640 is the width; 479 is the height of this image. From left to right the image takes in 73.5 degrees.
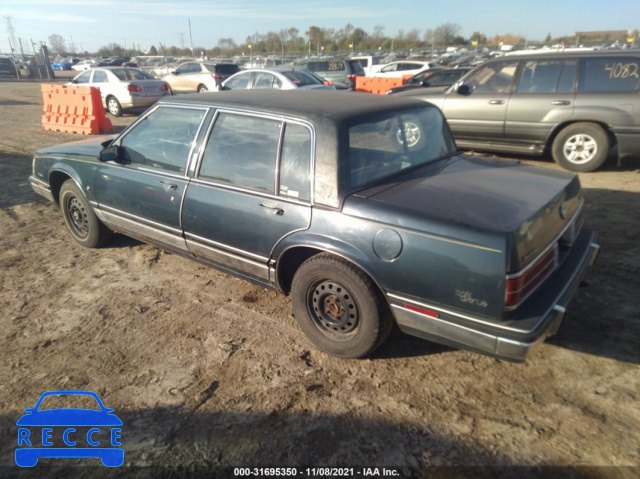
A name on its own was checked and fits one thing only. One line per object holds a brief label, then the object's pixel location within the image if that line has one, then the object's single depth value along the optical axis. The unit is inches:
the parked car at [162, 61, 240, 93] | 652.1
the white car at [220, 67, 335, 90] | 476.1
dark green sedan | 93.4
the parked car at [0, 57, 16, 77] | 1263.5
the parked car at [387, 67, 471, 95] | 467.2
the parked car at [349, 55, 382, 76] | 848.6
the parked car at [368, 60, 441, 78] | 756.6
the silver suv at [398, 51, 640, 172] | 251.4
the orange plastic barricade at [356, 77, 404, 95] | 602.5
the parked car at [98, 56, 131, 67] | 1711.1
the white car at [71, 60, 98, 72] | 1813.6
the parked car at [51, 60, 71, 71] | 1968.5
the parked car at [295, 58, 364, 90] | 671.1
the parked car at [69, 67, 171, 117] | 532.1
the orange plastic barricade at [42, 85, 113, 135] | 431.5
